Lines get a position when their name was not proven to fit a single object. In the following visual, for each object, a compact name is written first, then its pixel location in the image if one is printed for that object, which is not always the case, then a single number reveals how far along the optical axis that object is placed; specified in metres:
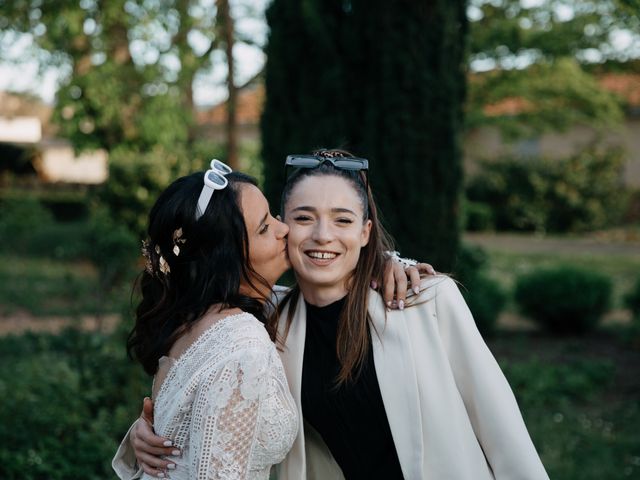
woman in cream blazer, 2.43
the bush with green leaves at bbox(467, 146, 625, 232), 23.38
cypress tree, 7.09
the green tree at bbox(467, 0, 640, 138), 16.06
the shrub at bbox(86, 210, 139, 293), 7.33
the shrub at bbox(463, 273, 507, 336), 9.16
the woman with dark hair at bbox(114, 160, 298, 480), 2.16
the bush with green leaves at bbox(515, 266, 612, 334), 9.97
